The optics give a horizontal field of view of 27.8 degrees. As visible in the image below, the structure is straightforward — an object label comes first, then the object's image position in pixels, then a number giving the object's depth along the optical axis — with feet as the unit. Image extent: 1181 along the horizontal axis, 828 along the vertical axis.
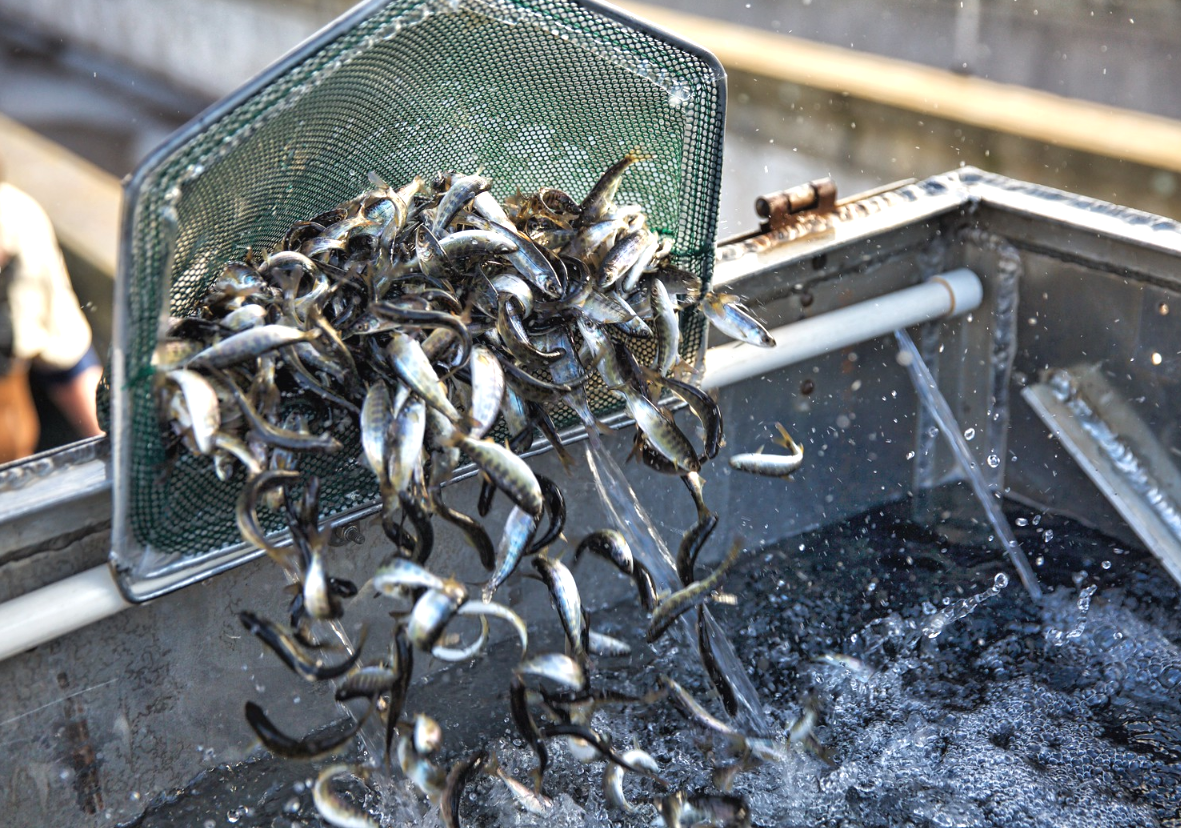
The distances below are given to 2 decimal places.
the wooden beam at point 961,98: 13.65
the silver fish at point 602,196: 5.62
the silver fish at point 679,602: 5.28
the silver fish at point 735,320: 5.61
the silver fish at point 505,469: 5.04
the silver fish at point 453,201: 5.44
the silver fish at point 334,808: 5.11
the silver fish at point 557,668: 5.14
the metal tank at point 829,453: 5.42
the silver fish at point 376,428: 5.03
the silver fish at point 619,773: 5.35
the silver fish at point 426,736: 5.03
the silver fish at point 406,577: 4.97
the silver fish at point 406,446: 5.02
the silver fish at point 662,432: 5.31
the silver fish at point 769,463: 5.57
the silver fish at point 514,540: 5.15
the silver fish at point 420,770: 5.10
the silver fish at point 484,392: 5.10
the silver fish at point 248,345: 5.04
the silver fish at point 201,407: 4.98
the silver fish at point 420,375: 5.03
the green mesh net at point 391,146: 5.01
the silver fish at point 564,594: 5.20
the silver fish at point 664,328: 5.48
